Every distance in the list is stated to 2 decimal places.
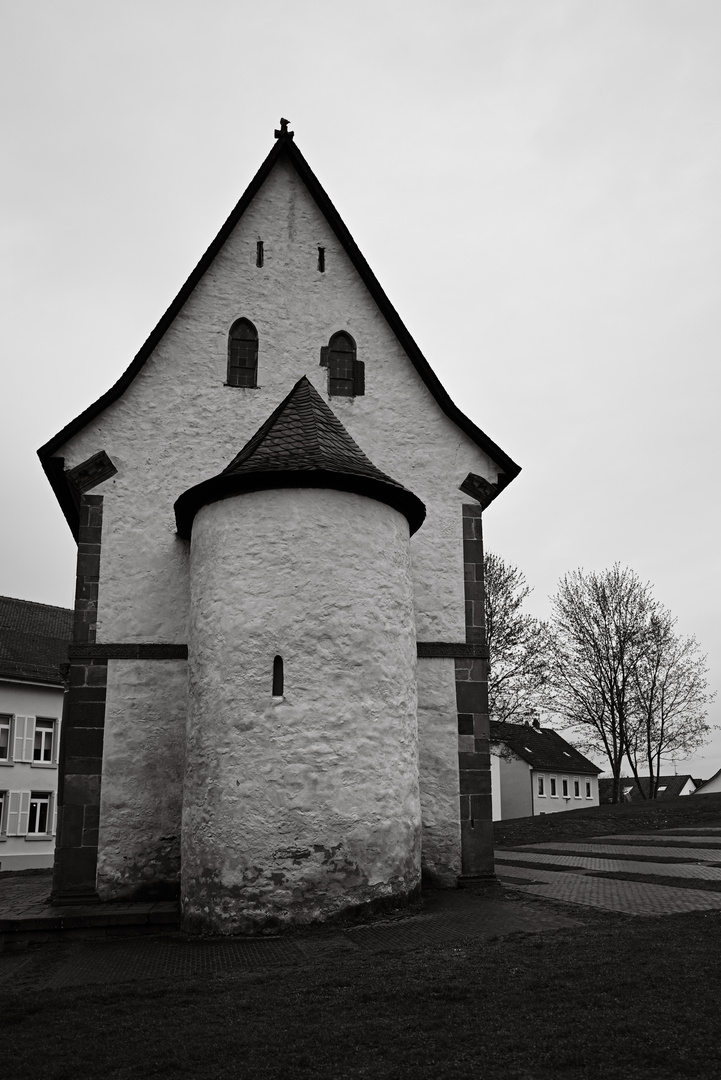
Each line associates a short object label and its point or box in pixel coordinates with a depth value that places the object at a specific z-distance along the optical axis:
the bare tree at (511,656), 32.94
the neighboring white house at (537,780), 63.16
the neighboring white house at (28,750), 35.03
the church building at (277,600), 11.98
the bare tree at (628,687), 42.38
